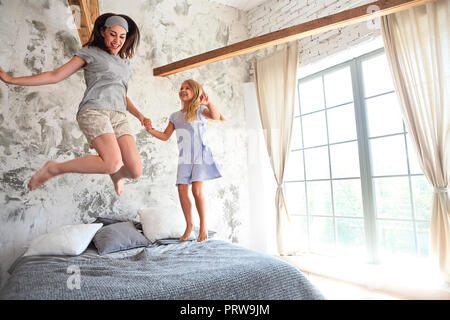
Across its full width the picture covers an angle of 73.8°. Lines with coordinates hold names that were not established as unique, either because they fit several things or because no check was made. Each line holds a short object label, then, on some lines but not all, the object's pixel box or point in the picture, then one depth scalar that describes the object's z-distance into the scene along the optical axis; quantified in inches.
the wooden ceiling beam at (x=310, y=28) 69.6
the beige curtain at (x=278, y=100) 125.6
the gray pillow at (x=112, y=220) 104.9
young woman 44.8
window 110.8
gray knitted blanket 57.9
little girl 58.7
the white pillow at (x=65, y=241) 82.0
